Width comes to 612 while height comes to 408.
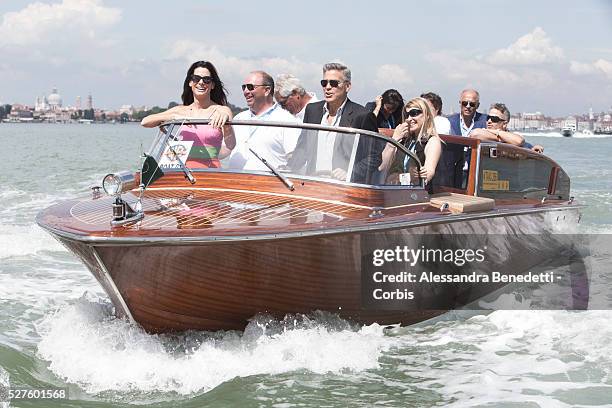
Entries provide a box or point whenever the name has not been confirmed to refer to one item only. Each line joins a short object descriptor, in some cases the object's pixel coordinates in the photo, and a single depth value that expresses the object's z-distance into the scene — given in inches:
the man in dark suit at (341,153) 426.3
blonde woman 484.4
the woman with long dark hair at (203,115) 449.1
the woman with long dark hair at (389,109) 592.4
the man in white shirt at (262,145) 436.8
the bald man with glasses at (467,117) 626.2
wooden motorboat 366.6
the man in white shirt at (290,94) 558.6
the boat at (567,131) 6716.5
